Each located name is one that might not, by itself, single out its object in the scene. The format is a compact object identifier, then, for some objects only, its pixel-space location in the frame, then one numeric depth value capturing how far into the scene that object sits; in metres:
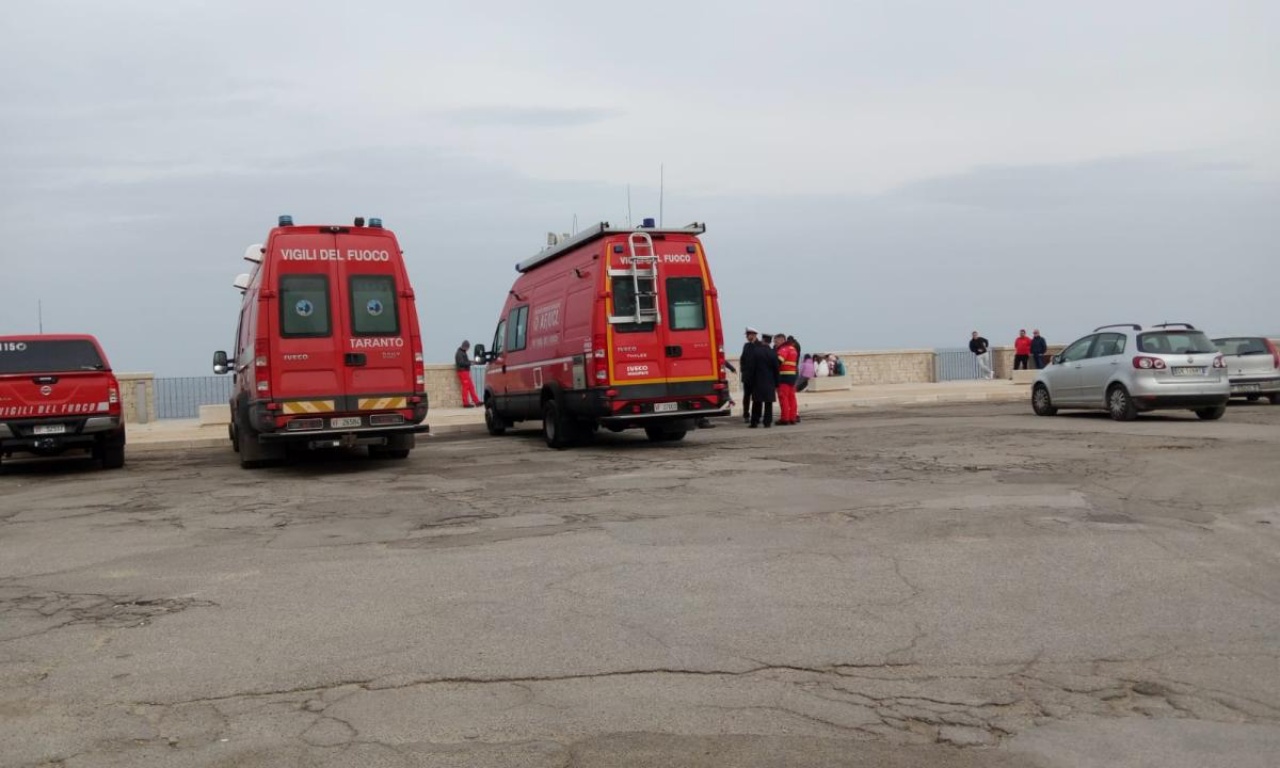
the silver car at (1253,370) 21.98
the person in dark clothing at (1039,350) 36.75
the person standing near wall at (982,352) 39.06
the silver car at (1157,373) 17.89
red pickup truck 15.18
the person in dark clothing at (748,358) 20.33
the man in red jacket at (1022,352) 37.19
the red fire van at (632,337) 16.06
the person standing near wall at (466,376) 29.84
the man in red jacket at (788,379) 21.14
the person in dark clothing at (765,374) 20.30
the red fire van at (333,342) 14.11
